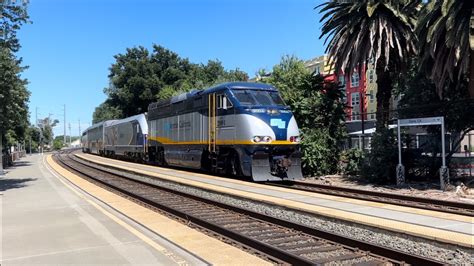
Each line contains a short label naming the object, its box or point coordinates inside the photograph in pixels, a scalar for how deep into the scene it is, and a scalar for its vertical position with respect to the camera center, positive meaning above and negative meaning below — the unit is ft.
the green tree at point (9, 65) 57.36 +9.84
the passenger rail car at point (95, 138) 175.01 +2.29
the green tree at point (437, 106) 58.03 +3.85
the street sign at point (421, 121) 51.66 +1.86
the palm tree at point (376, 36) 67.56 +14.89
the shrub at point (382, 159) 59.82 -2.62
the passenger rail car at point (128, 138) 113.80 +1.60
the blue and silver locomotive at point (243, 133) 59.62 +1.08
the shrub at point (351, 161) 68.31 -3.21
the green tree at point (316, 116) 70.64 +3.63
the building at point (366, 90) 222.89 +23.40
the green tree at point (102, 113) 225.15 +22.74
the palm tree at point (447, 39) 51.72 +10.98
